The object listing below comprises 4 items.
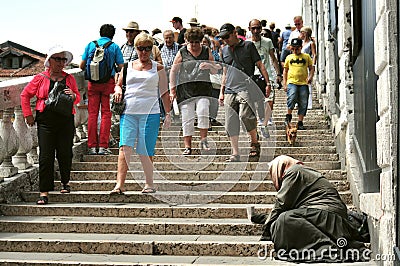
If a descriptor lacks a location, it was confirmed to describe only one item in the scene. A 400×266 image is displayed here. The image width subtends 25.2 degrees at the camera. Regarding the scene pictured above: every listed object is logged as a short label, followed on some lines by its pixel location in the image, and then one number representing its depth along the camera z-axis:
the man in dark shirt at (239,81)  11.47
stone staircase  8.27
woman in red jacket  9.86
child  13.28
